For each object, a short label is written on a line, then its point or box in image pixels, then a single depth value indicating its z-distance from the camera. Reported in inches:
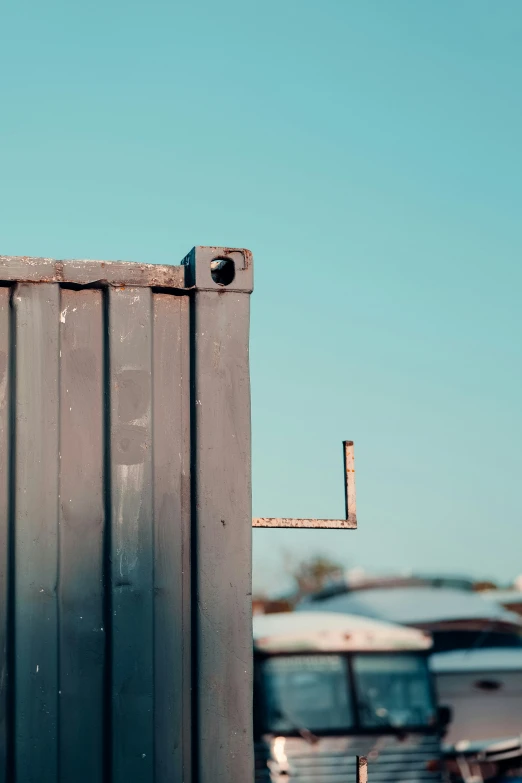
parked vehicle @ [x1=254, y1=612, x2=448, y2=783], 419.8
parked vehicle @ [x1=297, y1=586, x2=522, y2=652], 572.1
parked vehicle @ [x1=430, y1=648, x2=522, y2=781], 529.0
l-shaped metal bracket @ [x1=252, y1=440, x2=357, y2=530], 127.3
